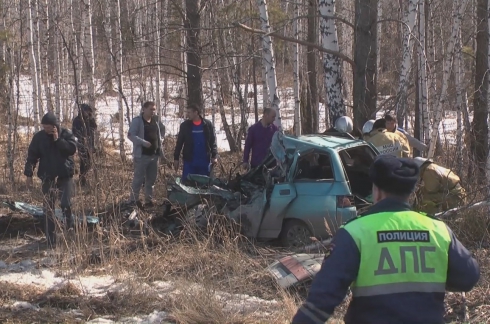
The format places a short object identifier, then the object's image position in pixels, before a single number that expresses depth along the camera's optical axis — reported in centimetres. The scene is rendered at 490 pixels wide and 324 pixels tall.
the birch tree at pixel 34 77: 1491
